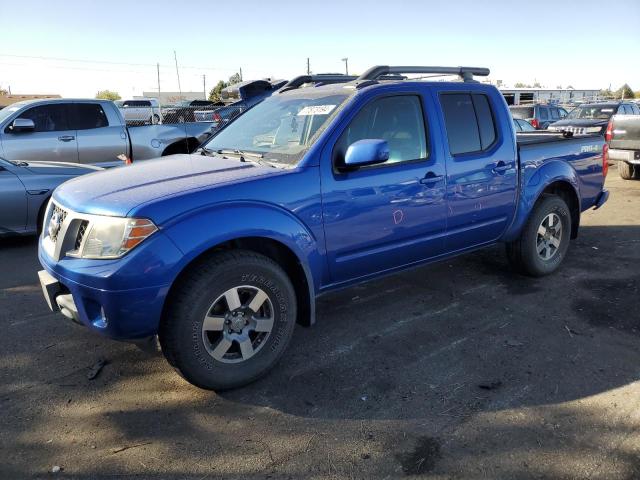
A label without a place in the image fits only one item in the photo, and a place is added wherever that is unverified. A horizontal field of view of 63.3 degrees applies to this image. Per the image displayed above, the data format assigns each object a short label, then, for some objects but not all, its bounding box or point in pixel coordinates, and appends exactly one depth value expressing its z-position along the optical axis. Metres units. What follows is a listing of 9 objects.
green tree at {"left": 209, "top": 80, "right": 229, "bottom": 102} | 67.75
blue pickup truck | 2.82
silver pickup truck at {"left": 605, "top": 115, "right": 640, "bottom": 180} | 10.50
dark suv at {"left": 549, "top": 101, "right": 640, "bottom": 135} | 14.27
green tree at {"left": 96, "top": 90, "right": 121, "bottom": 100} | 79.38
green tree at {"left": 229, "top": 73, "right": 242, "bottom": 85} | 79.31
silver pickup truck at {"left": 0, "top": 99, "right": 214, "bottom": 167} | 8.29
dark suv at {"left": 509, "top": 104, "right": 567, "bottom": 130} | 18.62
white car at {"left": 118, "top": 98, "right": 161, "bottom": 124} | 13.48
